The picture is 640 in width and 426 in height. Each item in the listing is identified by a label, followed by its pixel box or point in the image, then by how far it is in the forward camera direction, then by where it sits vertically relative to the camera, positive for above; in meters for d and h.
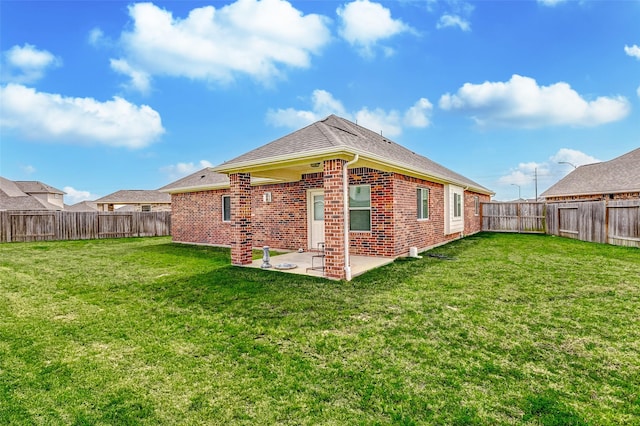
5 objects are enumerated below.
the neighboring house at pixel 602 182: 17.22 +1.84
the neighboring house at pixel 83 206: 50.01 +1.78
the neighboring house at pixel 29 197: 24.39 +2.65
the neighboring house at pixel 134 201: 34.25 +1.68
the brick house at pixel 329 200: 6.51 +0.45
